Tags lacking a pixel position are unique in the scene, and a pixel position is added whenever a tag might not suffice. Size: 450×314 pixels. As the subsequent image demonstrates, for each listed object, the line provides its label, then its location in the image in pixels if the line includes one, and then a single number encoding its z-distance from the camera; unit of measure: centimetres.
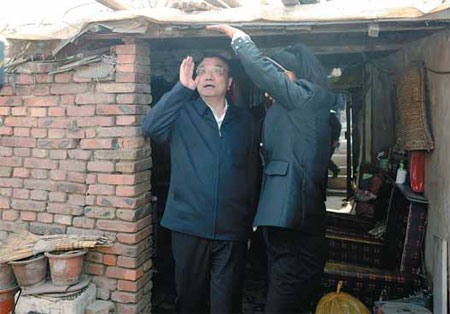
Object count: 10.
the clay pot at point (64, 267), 328
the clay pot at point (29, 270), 330
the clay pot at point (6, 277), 341
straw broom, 336
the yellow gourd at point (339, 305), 363
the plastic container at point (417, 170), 418
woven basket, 385
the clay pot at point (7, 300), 339
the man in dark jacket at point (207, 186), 326
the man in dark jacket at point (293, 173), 293
